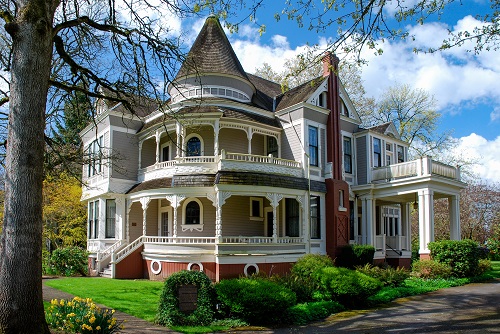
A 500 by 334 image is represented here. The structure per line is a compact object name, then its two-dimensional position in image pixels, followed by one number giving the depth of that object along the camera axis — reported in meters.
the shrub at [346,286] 14.05
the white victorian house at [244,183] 21.02
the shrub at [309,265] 16.20
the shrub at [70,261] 24.25
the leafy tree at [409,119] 42.67
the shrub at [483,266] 21.64
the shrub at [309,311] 12.12
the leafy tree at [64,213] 29.94
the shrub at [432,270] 20.38
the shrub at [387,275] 17.73
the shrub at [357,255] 22.81
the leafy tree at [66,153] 13.25
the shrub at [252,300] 11.40
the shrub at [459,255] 20.83
